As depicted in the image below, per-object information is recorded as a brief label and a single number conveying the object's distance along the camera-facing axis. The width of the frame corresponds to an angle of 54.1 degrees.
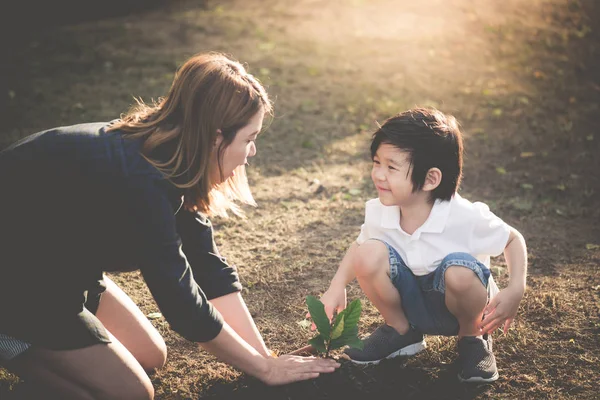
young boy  2.39
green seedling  2.37
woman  2.09
